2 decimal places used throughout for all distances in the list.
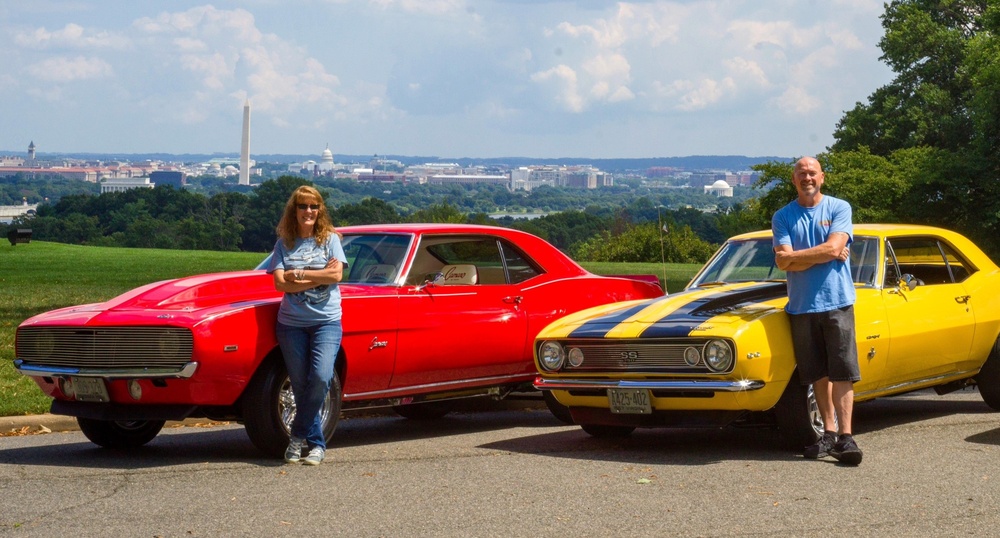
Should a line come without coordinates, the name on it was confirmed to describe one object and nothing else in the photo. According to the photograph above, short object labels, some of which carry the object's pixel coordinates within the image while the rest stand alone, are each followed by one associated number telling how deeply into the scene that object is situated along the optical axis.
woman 8.27
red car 8.30
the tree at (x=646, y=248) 75.69
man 8.14
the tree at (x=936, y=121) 56.00
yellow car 8.36
